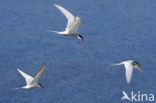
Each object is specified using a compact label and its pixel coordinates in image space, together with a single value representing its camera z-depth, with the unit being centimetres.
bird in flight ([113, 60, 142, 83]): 1933
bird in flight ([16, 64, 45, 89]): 1880
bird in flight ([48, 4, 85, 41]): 1820
